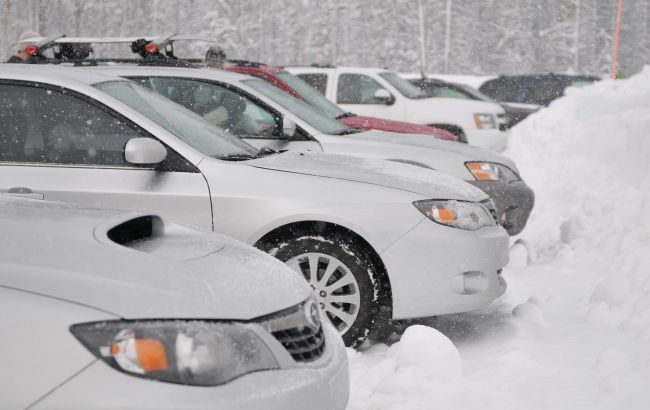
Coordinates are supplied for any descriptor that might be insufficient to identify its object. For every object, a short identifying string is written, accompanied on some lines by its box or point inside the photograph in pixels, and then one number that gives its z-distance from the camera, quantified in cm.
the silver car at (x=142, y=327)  230
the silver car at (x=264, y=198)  509
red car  954
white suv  1450
